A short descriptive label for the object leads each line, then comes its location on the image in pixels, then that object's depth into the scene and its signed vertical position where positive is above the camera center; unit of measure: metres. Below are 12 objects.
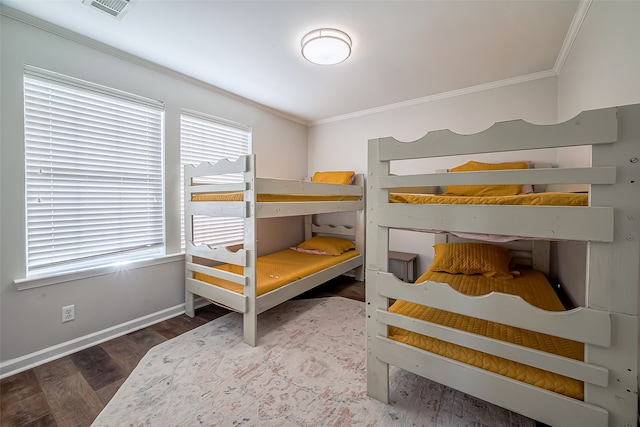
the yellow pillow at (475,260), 2.27 -0.46
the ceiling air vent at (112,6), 1.61 +1.27
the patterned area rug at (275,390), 1.35 -1.07
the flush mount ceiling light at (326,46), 1.87 +1.19
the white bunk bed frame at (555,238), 0.89 -0.19
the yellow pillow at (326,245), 3.34 -0.49
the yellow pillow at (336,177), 3.54 +0.44
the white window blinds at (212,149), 2.65 +0.66
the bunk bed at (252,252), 2.03 -0.39
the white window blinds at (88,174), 1.81 +0.27
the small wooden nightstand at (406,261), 3.03 -0.62
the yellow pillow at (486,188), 2.37 +0.19
